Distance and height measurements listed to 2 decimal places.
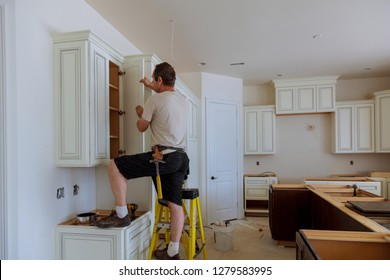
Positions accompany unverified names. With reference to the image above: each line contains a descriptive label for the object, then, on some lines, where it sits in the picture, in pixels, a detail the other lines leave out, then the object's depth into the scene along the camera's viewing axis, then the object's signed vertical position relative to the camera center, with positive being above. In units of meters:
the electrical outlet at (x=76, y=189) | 2.12 -0.42
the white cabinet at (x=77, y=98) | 1.86 +0.34
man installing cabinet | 1.81 -0.12
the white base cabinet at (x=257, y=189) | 4.92 -0.97
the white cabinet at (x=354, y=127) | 4.73 +0.26
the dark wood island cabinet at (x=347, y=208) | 1.66 -0.61
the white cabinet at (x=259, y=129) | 5.12 +0.23
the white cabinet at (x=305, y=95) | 4.79 +0.90
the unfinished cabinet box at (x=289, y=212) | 3.25 -0.95
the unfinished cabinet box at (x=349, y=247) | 1.43 -0.63
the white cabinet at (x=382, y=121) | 4.53 +0.36
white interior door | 4.53 -0.38
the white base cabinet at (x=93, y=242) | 1.85 -0.78
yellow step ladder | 2.16 -0.75
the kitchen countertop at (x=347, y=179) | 4.42 -0.71
